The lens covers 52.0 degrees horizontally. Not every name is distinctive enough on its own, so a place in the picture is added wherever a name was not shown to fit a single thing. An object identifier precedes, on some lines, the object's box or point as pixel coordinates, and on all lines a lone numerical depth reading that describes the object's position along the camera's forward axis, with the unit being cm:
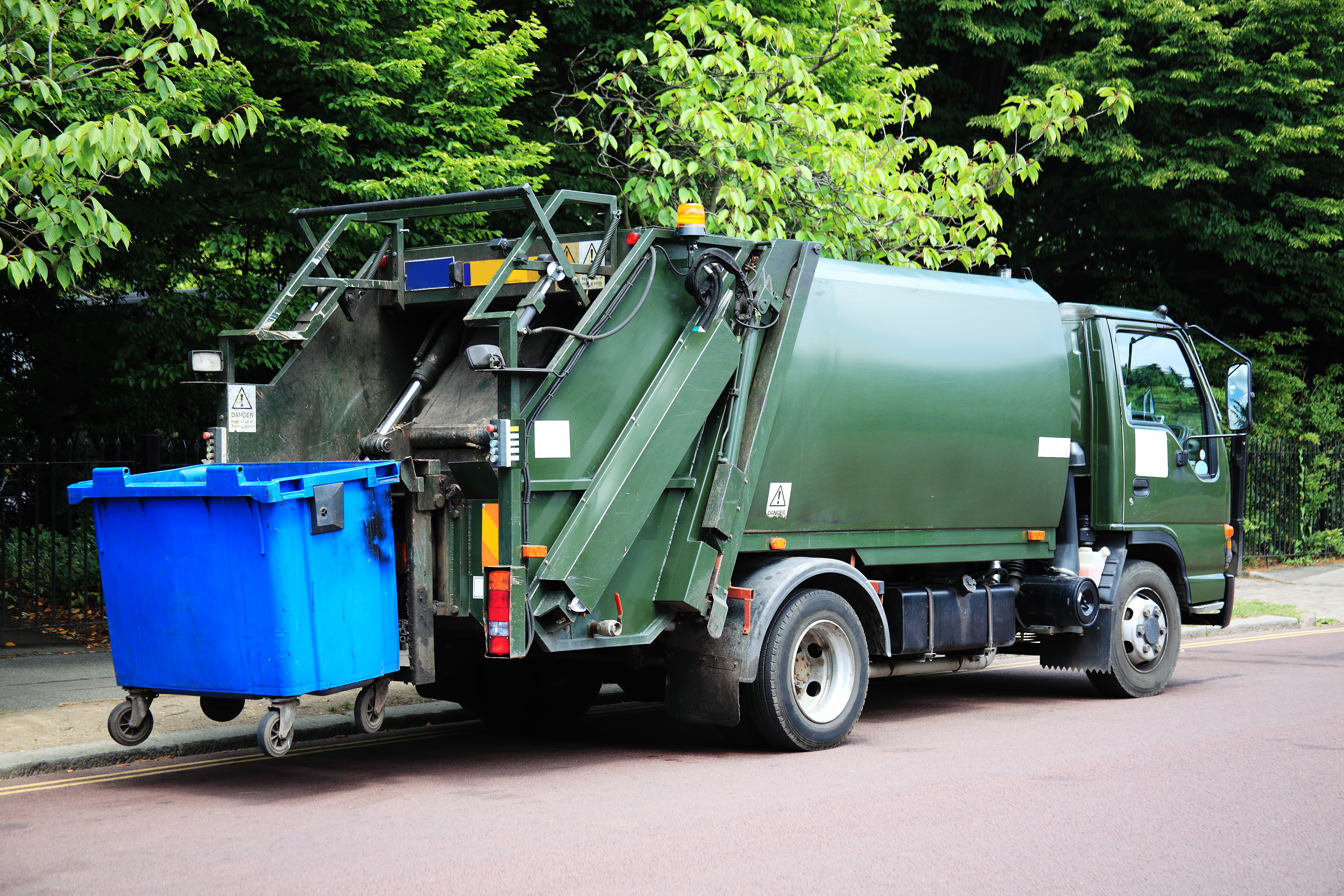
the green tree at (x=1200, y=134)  1903
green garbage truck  648
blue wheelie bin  589
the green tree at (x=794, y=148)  1039
